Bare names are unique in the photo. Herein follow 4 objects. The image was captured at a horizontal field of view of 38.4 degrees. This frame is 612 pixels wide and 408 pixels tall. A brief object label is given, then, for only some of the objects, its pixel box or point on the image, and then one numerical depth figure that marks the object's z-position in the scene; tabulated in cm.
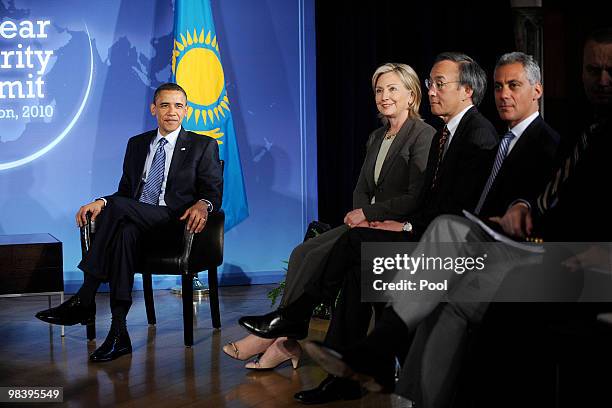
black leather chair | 446
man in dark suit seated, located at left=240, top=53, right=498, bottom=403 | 345
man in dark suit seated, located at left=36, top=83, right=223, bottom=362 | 430
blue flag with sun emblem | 612
